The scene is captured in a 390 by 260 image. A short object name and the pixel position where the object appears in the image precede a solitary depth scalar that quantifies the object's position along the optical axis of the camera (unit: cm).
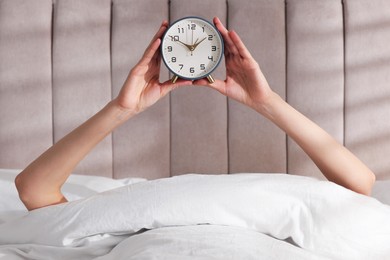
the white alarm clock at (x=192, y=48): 156
